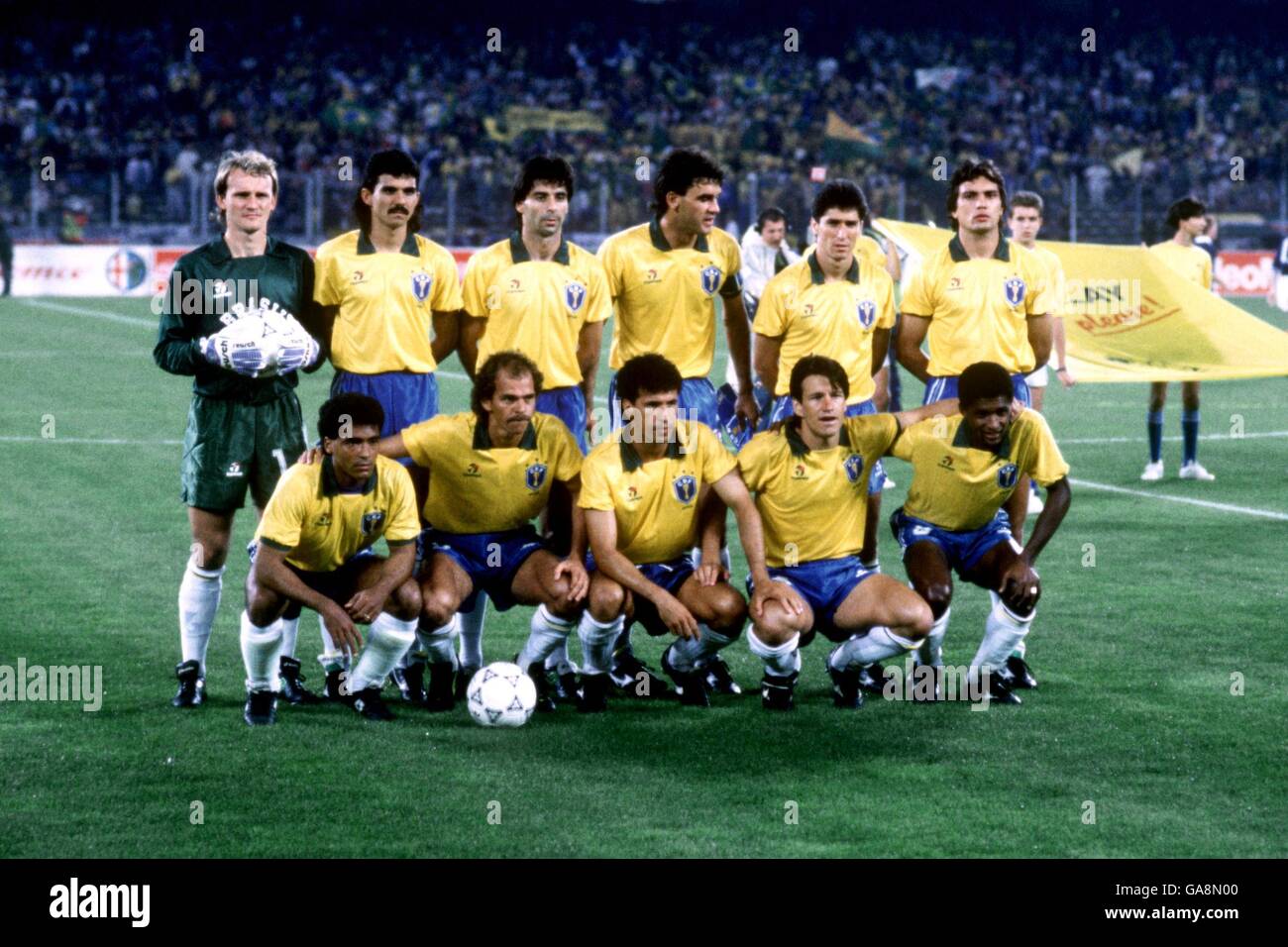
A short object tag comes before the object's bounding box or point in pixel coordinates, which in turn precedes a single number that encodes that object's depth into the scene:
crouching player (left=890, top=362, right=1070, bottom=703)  6.38
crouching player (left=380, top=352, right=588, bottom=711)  6.26
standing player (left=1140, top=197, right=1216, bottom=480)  12.01
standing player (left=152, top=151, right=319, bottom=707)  6.18
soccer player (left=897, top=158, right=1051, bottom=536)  7.22
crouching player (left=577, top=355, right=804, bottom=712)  6.17
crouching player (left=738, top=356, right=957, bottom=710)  6.21
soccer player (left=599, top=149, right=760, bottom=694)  7.15
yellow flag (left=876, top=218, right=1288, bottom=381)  11.98
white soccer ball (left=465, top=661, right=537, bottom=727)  6.03
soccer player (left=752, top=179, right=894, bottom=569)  7.24
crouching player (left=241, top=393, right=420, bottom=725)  5.91
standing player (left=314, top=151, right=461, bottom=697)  6.59
